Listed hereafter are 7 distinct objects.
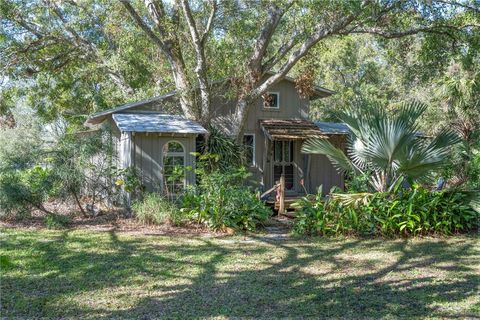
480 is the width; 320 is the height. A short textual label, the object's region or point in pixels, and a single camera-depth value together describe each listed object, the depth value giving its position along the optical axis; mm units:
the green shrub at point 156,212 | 10578
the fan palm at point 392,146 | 9070
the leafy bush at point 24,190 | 10664
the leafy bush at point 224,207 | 10070
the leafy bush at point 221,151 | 13250
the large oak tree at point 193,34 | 12656
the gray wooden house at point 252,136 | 12461
